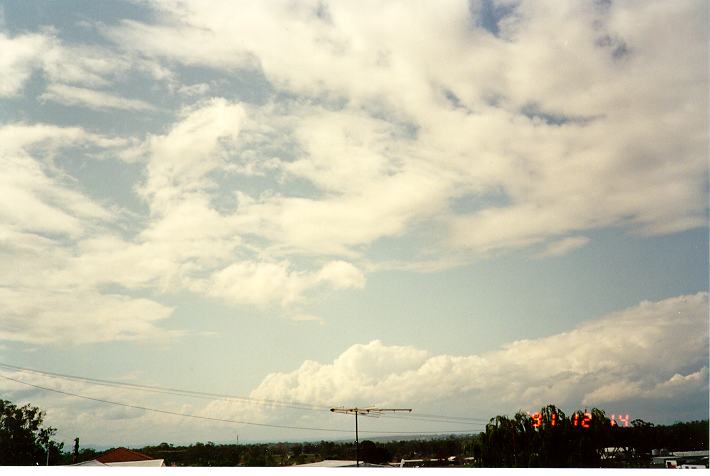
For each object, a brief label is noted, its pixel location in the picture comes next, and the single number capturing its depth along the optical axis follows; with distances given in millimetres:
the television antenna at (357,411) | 31928
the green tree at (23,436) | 24500
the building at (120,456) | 24500
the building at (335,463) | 24844
